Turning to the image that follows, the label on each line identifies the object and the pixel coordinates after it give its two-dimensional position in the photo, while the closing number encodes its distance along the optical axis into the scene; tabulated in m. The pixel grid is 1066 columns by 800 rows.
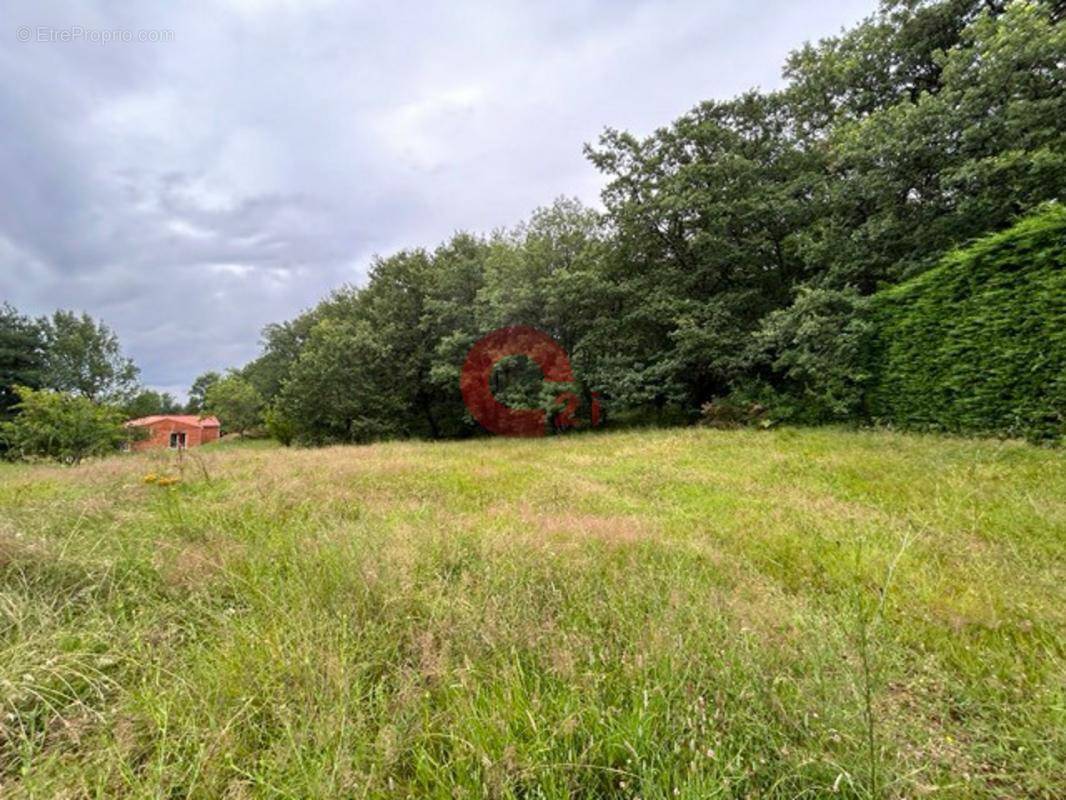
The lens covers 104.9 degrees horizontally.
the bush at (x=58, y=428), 14.45
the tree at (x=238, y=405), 34.59
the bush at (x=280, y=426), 22.03
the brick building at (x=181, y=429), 34.12
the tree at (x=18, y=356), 28.55
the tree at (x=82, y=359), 31.91
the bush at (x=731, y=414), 11.48
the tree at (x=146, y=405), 33.71
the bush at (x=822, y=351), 9.66
